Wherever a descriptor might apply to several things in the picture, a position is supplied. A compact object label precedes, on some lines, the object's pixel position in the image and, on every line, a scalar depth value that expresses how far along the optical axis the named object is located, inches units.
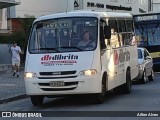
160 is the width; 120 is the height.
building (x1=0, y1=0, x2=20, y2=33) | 1749.5
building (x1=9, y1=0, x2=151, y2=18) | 1934.1
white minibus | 554.3
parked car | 880.3
